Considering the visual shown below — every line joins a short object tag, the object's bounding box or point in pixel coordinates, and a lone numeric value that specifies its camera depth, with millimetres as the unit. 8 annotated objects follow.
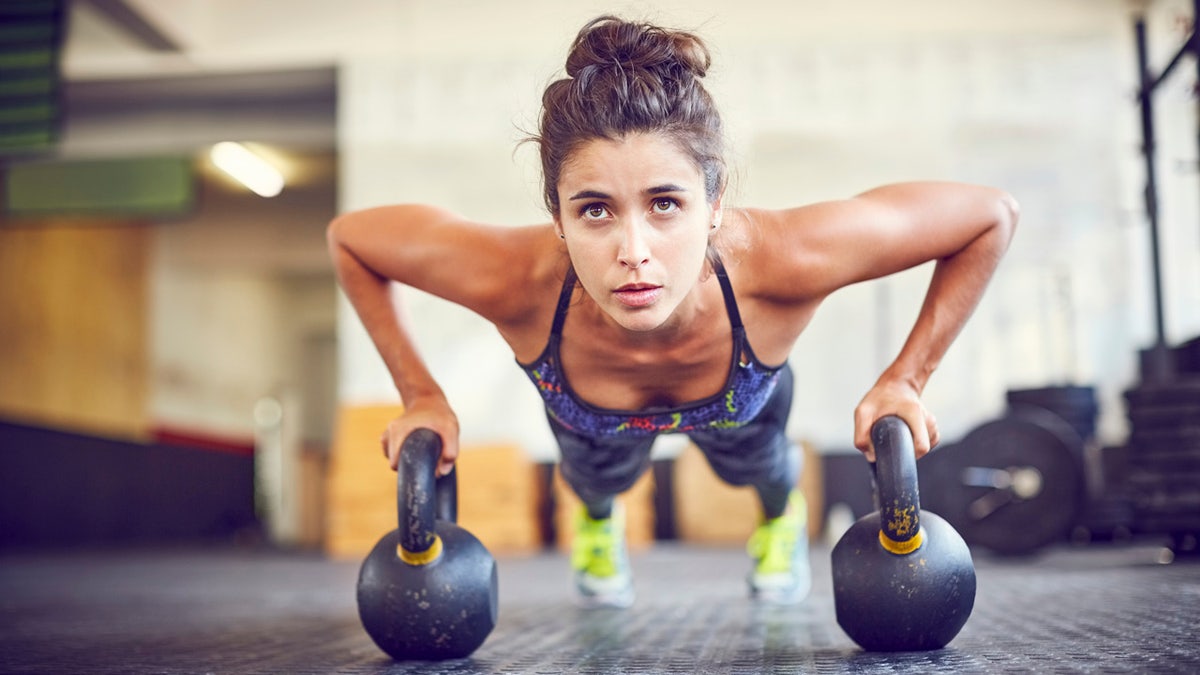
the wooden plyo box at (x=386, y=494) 6344
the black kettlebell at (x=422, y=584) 1533
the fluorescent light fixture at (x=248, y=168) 8716
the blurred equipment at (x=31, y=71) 6234
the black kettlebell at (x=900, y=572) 1446
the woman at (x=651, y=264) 1436
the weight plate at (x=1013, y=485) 3791
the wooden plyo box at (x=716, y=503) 6488
